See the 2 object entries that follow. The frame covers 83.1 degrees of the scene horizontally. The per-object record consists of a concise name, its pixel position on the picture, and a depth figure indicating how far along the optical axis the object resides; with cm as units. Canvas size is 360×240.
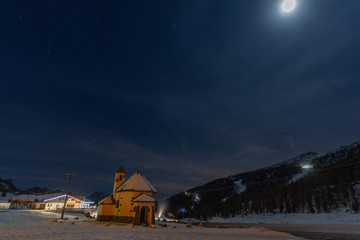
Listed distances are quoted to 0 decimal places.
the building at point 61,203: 8144
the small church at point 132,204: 3834
